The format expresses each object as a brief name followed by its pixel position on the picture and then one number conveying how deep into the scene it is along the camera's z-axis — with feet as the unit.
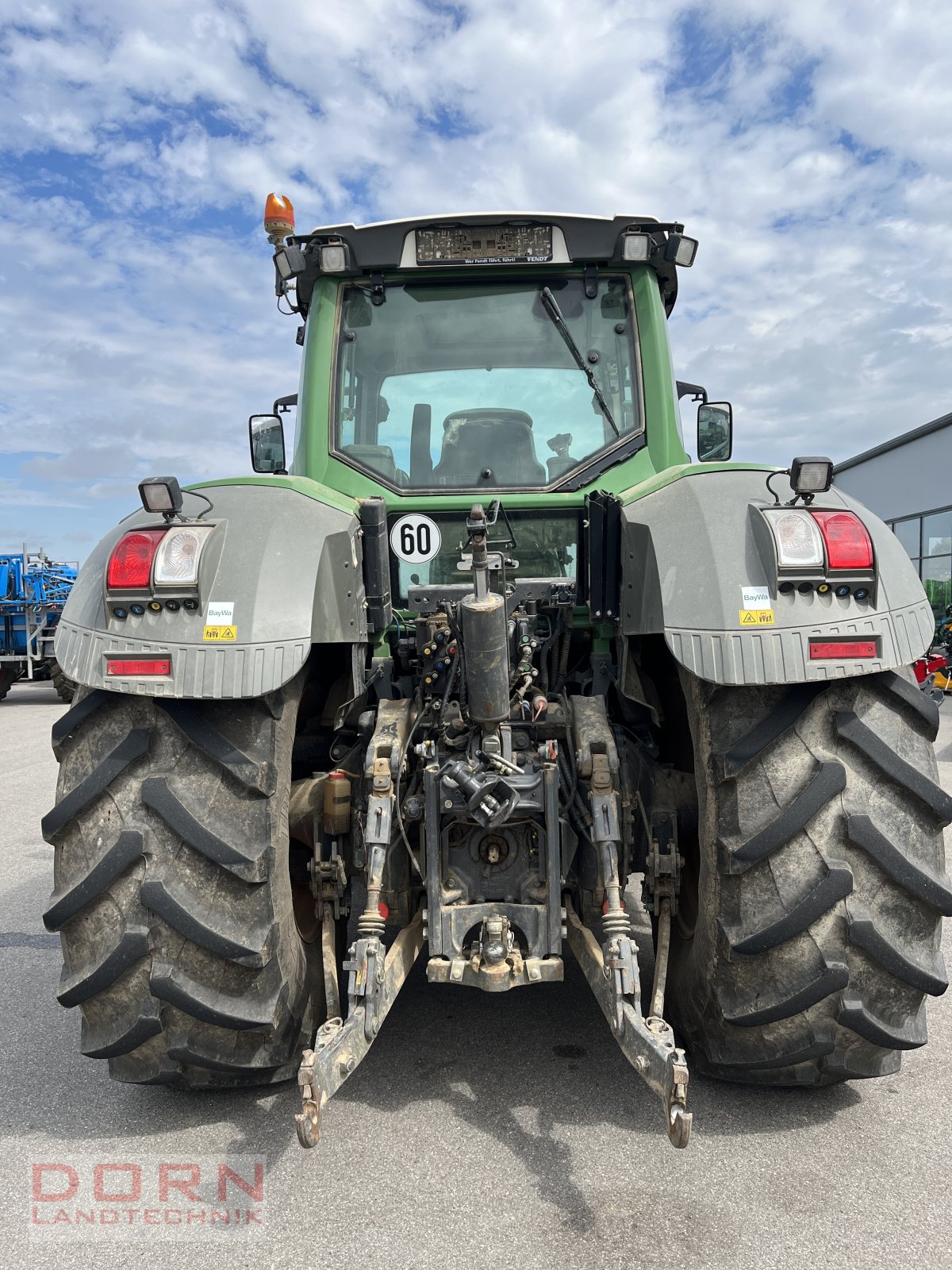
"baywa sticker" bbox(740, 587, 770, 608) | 7.86
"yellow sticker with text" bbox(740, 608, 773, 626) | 7.79
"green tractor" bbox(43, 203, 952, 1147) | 7.95
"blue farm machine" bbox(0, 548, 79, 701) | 55.01
